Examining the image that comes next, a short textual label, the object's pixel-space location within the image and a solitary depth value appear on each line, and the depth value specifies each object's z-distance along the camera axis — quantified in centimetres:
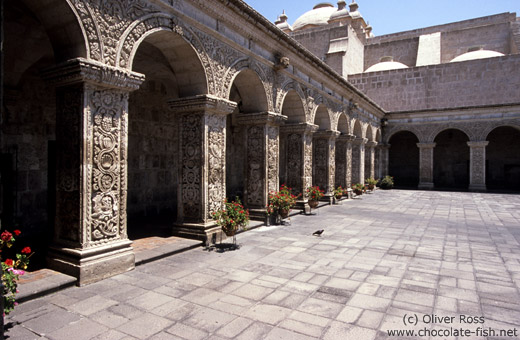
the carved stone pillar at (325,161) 1202
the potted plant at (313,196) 981
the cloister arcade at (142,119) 412
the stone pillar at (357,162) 1583
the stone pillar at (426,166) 1959
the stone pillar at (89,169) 404
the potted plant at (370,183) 1739
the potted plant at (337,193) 1205
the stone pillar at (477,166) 1838
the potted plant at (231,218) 588
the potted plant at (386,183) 1950
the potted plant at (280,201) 804
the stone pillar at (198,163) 598
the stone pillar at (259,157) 803
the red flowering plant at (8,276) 273
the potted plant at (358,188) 1490
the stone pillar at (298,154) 995
